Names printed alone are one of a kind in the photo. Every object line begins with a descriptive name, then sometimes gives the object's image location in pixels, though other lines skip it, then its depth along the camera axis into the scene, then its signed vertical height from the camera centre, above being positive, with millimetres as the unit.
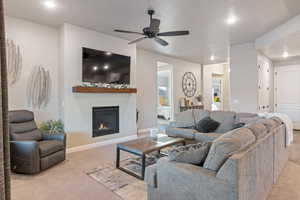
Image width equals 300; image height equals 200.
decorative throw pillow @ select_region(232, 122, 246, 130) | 3833 -632
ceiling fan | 3125 +1174
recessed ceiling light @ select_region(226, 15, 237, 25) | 3782 +1674
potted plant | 3965 -649
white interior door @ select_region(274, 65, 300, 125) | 6734 +171
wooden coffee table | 2830 -840
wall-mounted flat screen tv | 4343 +792
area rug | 2381 -1263
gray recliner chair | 2869 -822
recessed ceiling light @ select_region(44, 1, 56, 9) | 3186 +1710
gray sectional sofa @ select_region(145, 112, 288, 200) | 1411 -690
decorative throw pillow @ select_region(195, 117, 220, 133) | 4055 -659
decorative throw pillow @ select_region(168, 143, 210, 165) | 1784 -587
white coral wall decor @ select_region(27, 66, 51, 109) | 3990 +235
